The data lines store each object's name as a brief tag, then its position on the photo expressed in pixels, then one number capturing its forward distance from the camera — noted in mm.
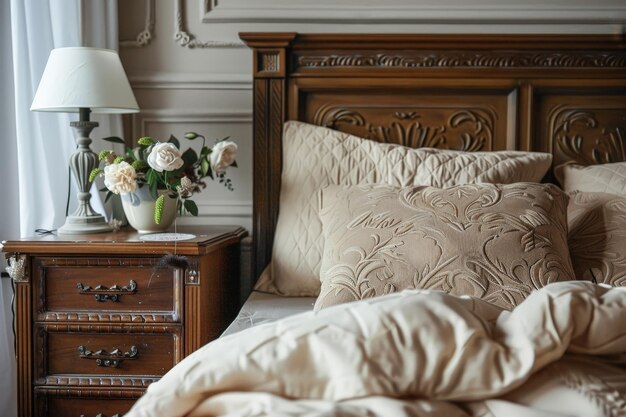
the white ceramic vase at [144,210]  2113
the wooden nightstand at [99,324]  1889
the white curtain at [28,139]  2082
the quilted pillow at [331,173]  2145
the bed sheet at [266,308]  1778
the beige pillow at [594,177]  2129
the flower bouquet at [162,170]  2023
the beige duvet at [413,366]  899
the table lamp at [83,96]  2033
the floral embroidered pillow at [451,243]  1638
